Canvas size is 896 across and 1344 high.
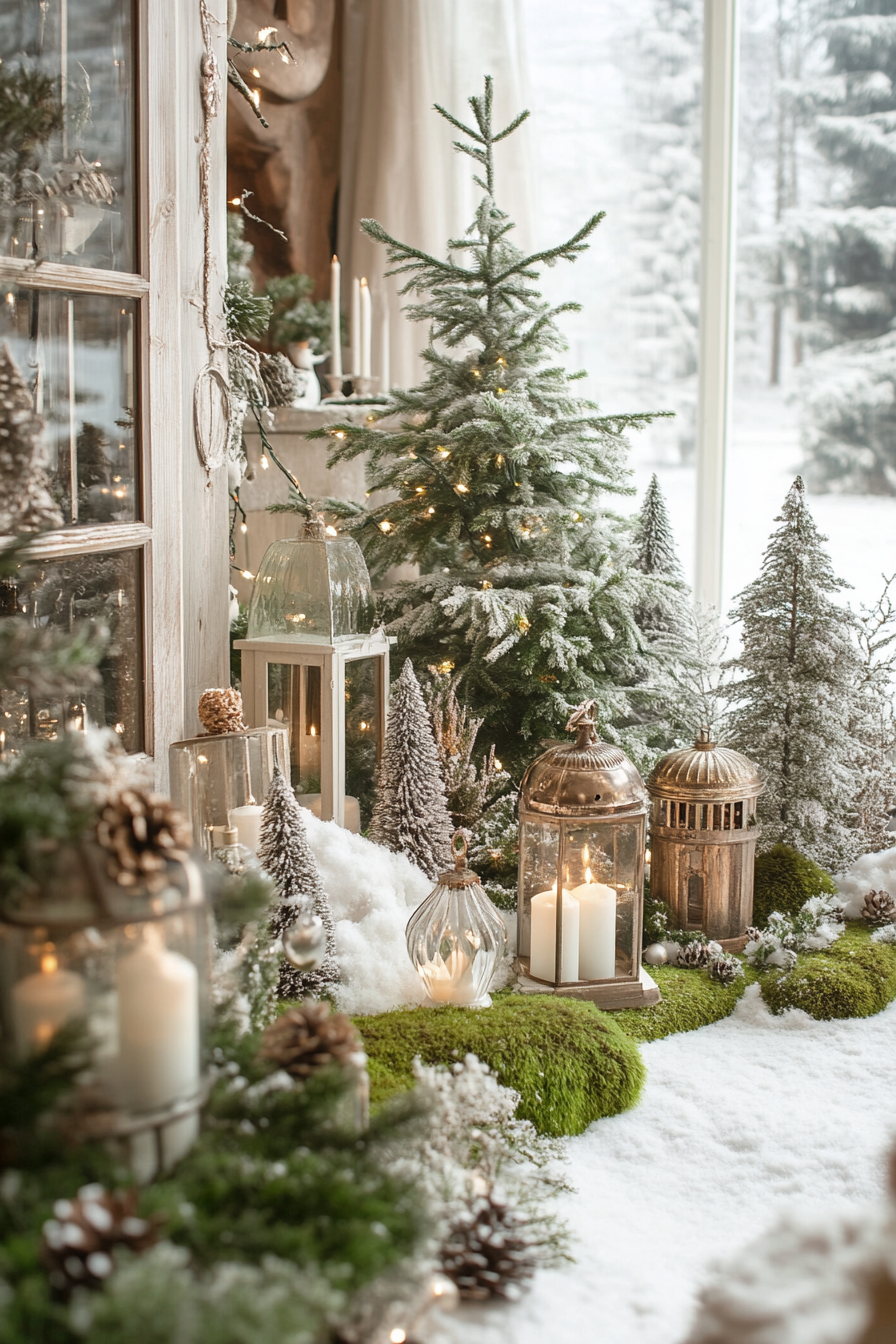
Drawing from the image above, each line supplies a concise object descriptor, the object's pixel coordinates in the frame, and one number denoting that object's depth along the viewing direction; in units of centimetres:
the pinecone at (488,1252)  110
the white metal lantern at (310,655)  200
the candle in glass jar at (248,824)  182
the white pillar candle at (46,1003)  83
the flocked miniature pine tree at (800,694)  229
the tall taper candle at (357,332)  288
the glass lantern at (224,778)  178
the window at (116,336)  147
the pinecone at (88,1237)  72
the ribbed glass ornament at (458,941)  165
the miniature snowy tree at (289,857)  170
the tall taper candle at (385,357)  308
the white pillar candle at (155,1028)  85
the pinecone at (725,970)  195
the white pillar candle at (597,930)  179
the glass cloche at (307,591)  200
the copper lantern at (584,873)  179
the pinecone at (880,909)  218
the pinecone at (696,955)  201
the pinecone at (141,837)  85
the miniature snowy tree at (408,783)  206
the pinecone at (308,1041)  102
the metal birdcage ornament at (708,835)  205
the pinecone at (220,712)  182
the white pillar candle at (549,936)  179
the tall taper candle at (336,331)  285
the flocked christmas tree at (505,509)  229
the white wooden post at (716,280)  322
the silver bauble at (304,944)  115
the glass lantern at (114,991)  83
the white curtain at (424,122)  330
